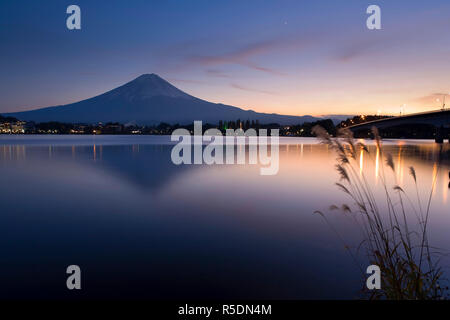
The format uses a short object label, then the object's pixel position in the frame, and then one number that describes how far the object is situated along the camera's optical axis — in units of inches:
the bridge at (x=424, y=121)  2159.2
